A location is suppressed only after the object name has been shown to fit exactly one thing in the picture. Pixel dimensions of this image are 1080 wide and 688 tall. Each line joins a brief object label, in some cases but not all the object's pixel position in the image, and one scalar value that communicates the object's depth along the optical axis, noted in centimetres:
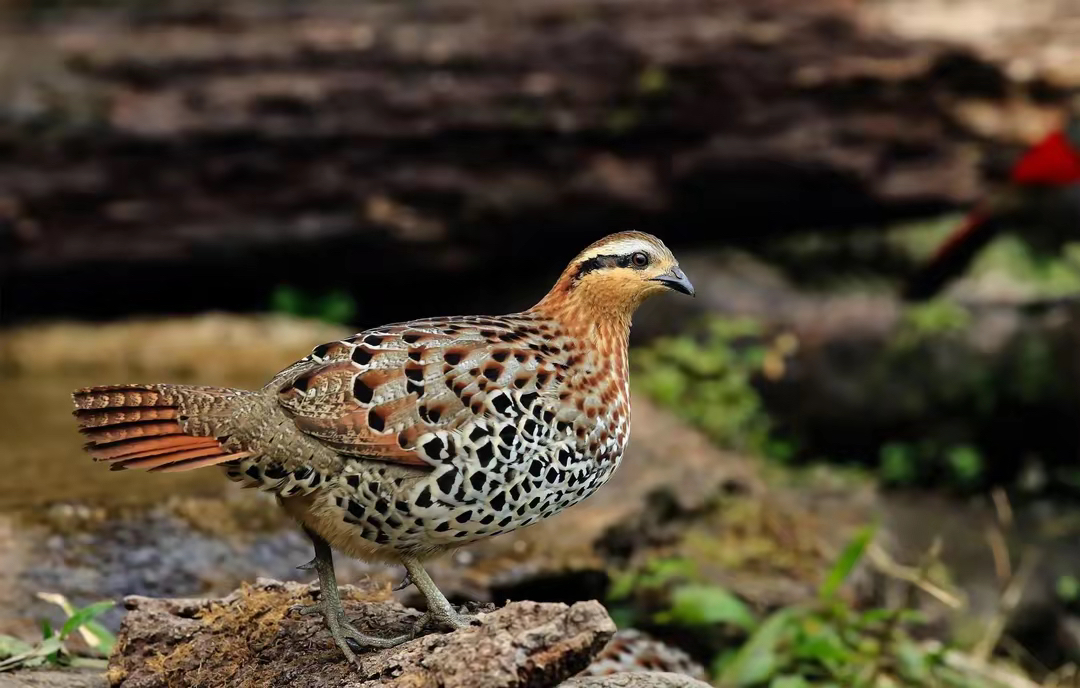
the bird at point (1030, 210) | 1573
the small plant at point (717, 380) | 1549
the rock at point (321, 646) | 666
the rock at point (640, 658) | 993
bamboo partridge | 732
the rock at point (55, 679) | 813
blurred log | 1596
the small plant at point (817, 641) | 1048
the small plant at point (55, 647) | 865
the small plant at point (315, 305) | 1692
